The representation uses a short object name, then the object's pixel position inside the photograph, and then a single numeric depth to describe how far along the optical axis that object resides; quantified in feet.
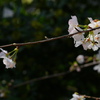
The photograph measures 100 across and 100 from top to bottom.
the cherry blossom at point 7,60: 4.00
